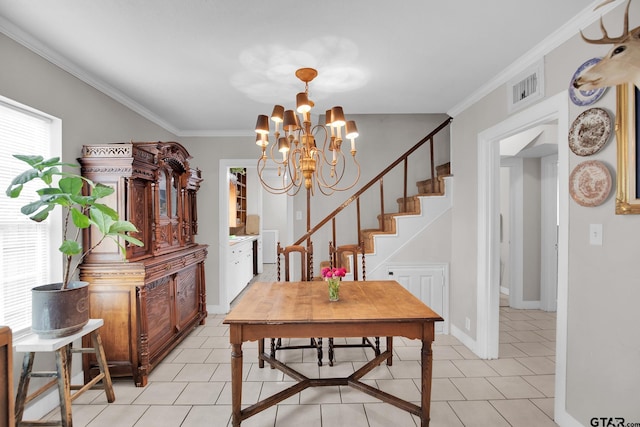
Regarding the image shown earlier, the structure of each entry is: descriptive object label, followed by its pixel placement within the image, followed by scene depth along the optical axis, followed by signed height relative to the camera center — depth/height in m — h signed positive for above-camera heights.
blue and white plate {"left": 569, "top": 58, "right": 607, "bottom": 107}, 1.85 +0.69
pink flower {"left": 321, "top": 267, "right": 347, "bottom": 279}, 2.24 -0.46
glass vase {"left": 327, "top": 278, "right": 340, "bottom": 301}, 2.24 -0.58
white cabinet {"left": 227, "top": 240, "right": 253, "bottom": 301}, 4.80 -1.01
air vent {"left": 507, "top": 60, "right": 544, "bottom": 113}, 2.31 +0.94
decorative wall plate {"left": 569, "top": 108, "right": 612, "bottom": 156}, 1.80 +0.45
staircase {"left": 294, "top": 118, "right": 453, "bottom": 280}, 3.72 -0.23
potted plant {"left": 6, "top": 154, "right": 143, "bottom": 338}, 1.82 -0.14
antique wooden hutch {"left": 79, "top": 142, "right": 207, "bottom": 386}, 2.55 -0.49
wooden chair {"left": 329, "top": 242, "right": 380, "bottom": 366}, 2.88 -0.65
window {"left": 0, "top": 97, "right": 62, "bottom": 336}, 2.07 -0.15
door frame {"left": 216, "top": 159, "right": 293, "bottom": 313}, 4.51 -0.22
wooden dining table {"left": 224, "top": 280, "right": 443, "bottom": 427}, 1.87 -0.69
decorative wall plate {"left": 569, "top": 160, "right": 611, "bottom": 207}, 1.80 +0.14
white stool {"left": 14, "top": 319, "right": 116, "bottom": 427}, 1.87 -1.02
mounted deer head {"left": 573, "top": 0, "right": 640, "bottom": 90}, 1.43 +0.66
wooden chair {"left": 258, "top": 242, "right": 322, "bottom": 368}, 2.84 -0.68
